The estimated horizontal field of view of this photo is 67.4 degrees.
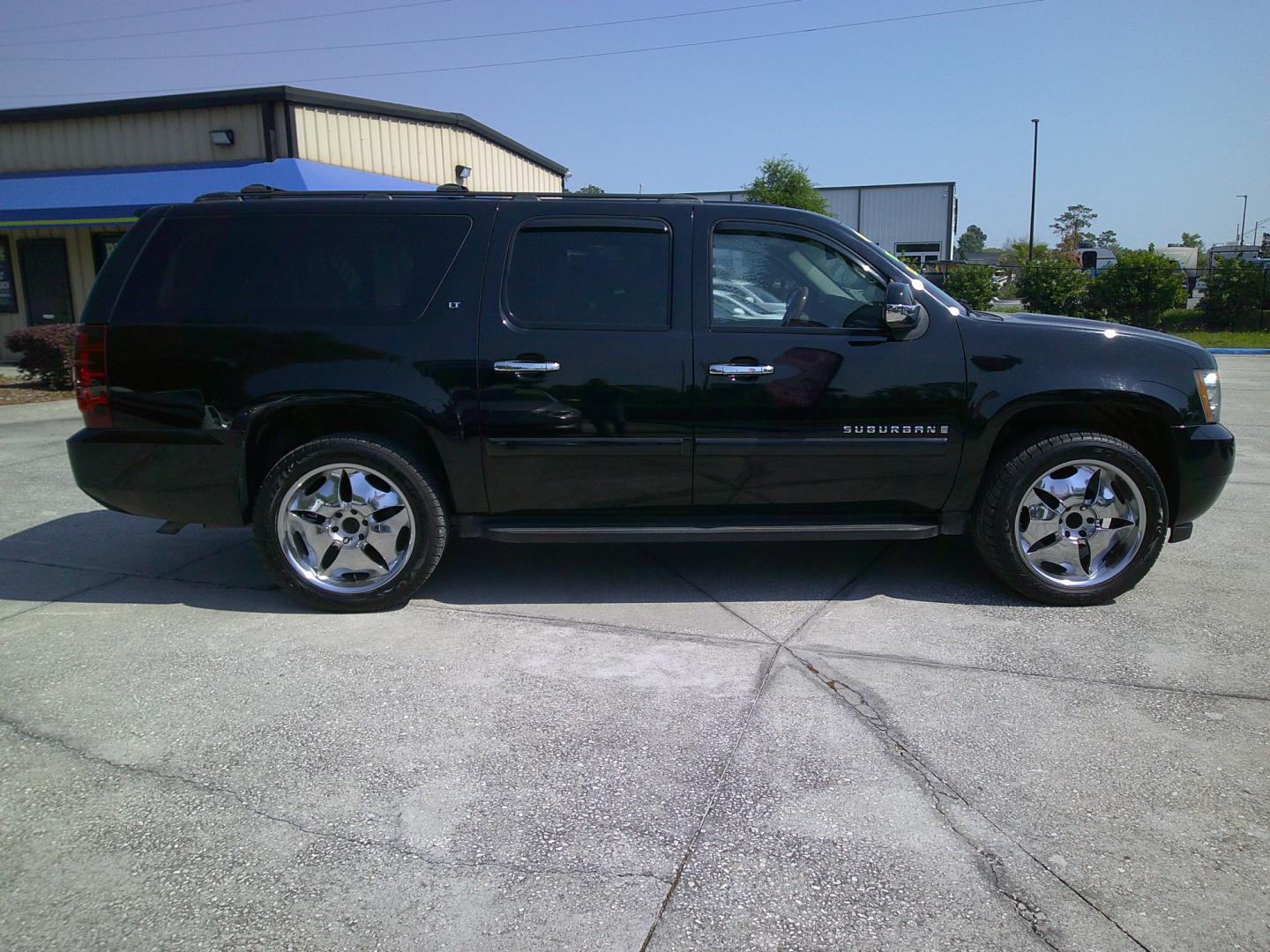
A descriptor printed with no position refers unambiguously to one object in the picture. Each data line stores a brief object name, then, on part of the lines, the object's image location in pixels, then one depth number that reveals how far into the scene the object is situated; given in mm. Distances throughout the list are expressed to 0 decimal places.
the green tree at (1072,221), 111531
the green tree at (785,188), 38406
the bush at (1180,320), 26219
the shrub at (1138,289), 24375
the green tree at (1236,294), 24922
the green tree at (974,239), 123425
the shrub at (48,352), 13695
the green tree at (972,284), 25906
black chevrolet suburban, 4590
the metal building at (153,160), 15648
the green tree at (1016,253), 54853
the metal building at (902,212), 46031
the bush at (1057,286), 25422
